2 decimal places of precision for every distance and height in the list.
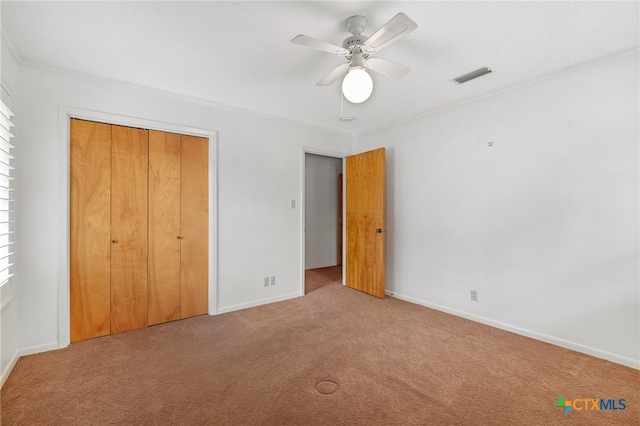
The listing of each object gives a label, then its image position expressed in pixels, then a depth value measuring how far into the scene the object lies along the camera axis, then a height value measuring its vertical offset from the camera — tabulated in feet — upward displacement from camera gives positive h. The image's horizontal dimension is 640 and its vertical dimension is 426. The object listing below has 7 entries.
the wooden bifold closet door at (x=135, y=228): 8.79 -0.49
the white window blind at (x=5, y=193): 6.72 +0.50
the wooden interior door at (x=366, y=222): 12.83 -0.42
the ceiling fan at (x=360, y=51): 5.62 +3.45
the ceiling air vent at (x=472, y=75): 8.43 +4.16
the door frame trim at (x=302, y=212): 13.41 +0.05
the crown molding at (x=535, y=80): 7.56 +4.12
